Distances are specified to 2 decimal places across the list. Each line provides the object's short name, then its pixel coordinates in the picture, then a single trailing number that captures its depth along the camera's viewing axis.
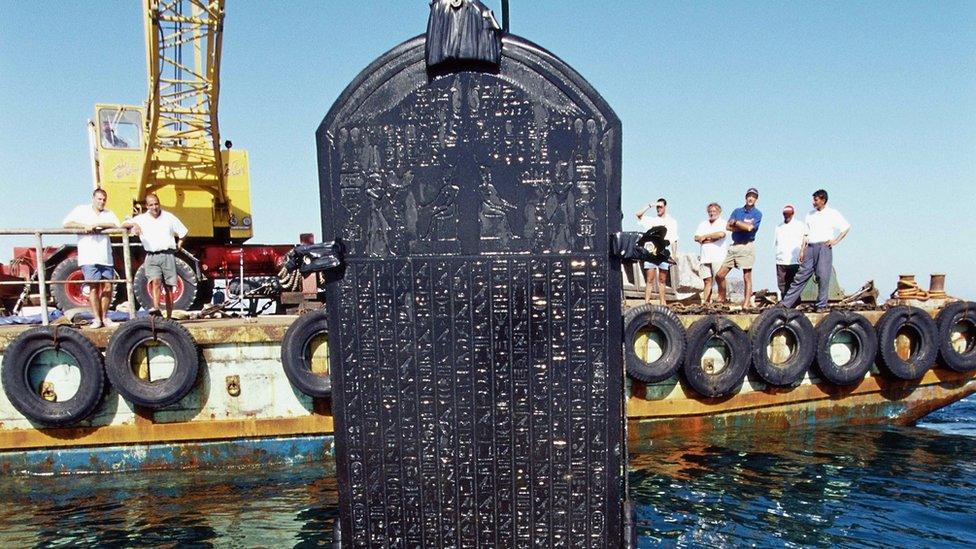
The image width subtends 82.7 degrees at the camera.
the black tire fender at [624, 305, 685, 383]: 7.48
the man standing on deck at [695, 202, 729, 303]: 8.98
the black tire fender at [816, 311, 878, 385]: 8.12
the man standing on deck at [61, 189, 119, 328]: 6.91
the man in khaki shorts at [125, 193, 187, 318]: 7.23
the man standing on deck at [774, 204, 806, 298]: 8.74
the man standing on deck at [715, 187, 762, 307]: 8.70
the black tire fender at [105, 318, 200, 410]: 6.55
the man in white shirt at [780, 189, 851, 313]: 8.09
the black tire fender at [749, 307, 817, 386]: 7.87
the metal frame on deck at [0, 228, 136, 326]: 6.54
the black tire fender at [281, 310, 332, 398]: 6.82
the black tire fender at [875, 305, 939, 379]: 8.35
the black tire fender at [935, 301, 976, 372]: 8.53
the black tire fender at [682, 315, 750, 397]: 7.63
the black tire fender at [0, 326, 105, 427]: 6.45
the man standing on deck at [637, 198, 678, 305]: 8.61
